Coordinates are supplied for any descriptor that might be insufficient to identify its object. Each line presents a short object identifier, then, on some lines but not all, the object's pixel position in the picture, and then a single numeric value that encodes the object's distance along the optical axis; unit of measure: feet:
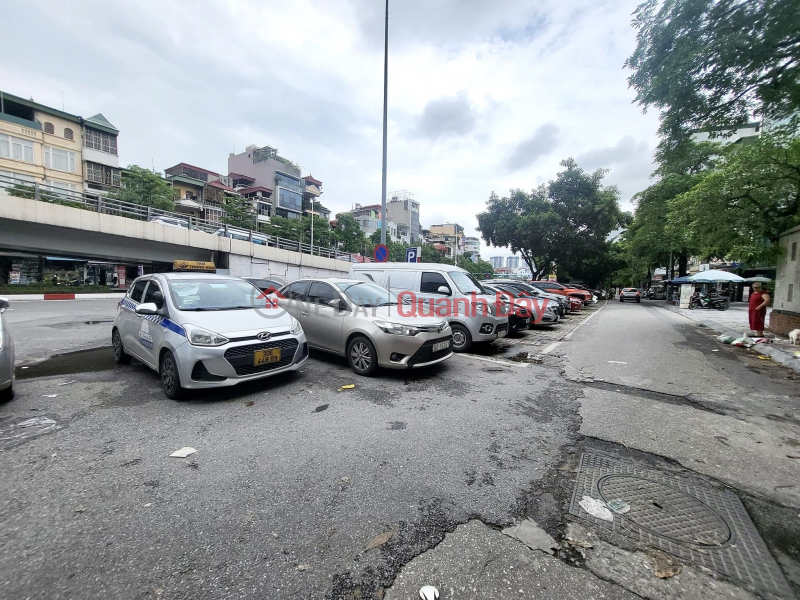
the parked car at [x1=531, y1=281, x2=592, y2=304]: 64.68
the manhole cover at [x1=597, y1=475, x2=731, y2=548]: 7.02
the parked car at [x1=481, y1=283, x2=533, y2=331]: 30.58
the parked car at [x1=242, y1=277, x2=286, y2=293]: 41.66
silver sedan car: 16.88
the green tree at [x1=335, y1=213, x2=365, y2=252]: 131.85
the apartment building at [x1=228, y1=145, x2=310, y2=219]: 156.15
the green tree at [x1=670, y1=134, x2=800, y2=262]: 29.12
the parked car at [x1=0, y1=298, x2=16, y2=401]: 12.25
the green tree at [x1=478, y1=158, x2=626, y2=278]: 83.15
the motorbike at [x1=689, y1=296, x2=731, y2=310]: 64.18
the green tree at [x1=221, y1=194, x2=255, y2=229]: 106.32
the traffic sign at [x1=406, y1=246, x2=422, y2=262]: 38.28
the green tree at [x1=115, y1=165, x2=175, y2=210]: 84.07
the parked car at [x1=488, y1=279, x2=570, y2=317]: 46.28
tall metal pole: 38.27
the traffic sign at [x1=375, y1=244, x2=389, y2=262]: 36.68
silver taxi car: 13.34
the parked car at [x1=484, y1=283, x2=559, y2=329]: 36.38
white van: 23.85
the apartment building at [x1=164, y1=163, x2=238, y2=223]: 125.07
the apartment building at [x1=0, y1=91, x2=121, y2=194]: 86.53
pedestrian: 29.30
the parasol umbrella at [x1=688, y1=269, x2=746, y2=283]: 67.71
